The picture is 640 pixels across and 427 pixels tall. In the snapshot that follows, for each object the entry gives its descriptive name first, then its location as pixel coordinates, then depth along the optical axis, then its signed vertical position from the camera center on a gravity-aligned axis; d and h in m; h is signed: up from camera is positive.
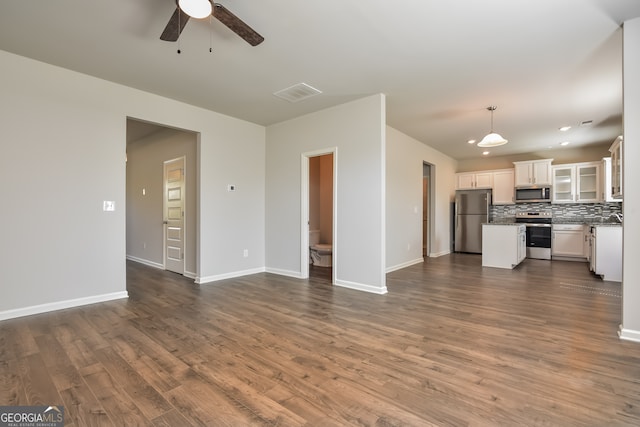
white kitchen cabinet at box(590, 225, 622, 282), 4.57 -0.65
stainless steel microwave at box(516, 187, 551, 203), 7.04 +0.41
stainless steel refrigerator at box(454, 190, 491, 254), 7.63 -0.18
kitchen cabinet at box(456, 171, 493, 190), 7.88 +0.86
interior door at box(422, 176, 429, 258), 7.45 -0.10
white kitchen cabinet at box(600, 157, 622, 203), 6.15 +0.66
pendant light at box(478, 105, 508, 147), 4.23 +1.03
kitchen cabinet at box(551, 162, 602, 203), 6.61 +0.66
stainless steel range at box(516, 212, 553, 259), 6.88 -0.55
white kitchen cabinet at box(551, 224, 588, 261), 6.53 -0.70
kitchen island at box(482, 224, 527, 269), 5.61 -0.66
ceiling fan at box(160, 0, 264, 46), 1.92 +1.35
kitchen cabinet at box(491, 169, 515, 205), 7.59 +0.63
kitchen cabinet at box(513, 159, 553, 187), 7.01 +0.94
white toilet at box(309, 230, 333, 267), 5.86 -0.87
